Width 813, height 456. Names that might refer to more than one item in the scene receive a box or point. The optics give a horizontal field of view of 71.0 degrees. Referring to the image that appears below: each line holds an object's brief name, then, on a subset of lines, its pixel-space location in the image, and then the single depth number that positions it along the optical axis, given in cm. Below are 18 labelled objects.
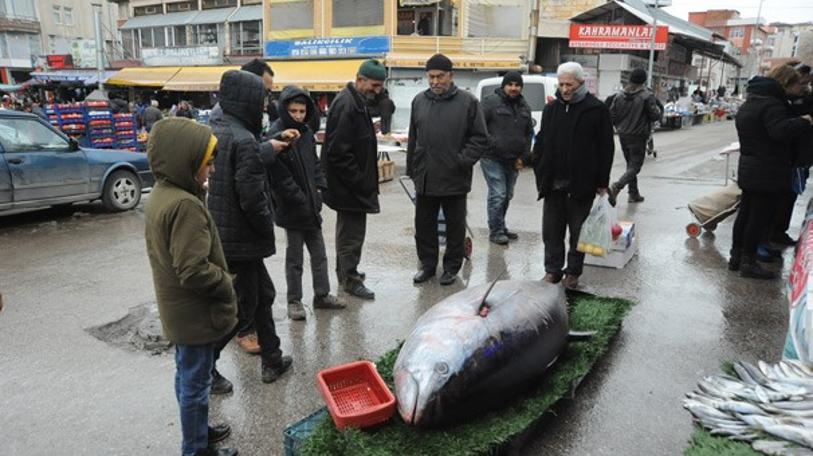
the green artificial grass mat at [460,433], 258
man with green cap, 480
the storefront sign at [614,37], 2412
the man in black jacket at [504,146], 691
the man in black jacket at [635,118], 862
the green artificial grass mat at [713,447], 260
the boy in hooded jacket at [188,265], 246
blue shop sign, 2589
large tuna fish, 267
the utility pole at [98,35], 2109
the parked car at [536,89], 1338
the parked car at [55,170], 790
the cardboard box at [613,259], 593
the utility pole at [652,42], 2286
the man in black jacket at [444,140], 519
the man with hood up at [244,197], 330
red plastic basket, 271
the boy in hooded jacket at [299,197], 424
